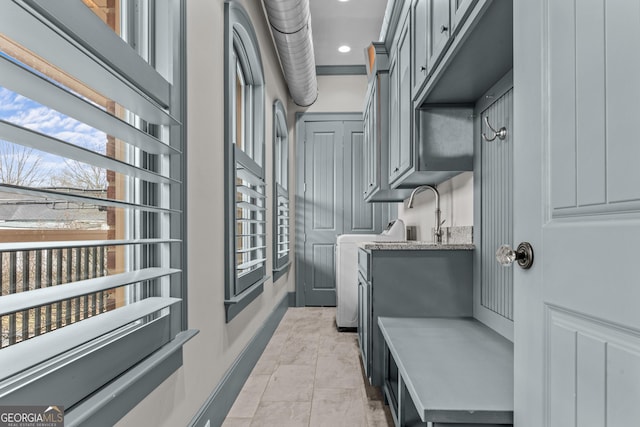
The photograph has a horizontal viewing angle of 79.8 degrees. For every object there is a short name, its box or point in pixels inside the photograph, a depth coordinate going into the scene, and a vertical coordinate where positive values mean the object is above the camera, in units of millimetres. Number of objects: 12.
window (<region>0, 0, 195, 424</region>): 766 +14
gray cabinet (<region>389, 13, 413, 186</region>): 2281 +692
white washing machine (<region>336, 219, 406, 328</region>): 3734 -642
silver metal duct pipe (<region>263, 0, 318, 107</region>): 2869 +1521
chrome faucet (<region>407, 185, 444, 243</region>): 2541 -11
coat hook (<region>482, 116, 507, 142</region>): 1652 +358
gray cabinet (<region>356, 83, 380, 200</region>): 3348 +739
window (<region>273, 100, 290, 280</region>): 3900 +245
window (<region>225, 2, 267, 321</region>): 2135 +377
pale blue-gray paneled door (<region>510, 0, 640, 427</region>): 604 +9
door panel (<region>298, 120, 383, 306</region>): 4969 +166
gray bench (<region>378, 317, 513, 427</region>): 1064 -536
